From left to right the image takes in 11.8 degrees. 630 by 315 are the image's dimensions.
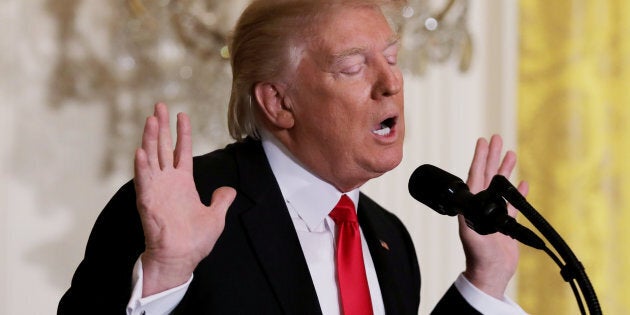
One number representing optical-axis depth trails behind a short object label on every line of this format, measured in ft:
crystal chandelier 14.81
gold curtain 16.49
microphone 11.76
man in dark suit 12.59
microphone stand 11.66
